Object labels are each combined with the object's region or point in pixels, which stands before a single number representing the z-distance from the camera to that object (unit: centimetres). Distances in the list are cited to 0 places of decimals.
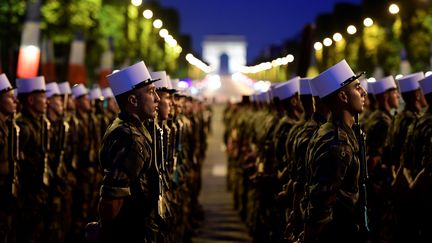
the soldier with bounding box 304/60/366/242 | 654
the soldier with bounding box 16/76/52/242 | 1127
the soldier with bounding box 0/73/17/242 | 1001
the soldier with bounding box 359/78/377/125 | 1378
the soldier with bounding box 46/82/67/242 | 1245
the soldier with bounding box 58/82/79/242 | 1353
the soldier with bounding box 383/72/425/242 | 978
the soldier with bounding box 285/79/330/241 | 794
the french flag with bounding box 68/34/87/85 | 2827
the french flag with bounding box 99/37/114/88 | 3471
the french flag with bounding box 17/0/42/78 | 1938
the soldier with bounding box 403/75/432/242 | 899
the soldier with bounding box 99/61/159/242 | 652
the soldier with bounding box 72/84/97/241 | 1502
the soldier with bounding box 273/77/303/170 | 1061
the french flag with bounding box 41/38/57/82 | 2748
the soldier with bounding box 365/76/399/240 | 1174
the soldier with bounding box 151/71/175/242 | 700
